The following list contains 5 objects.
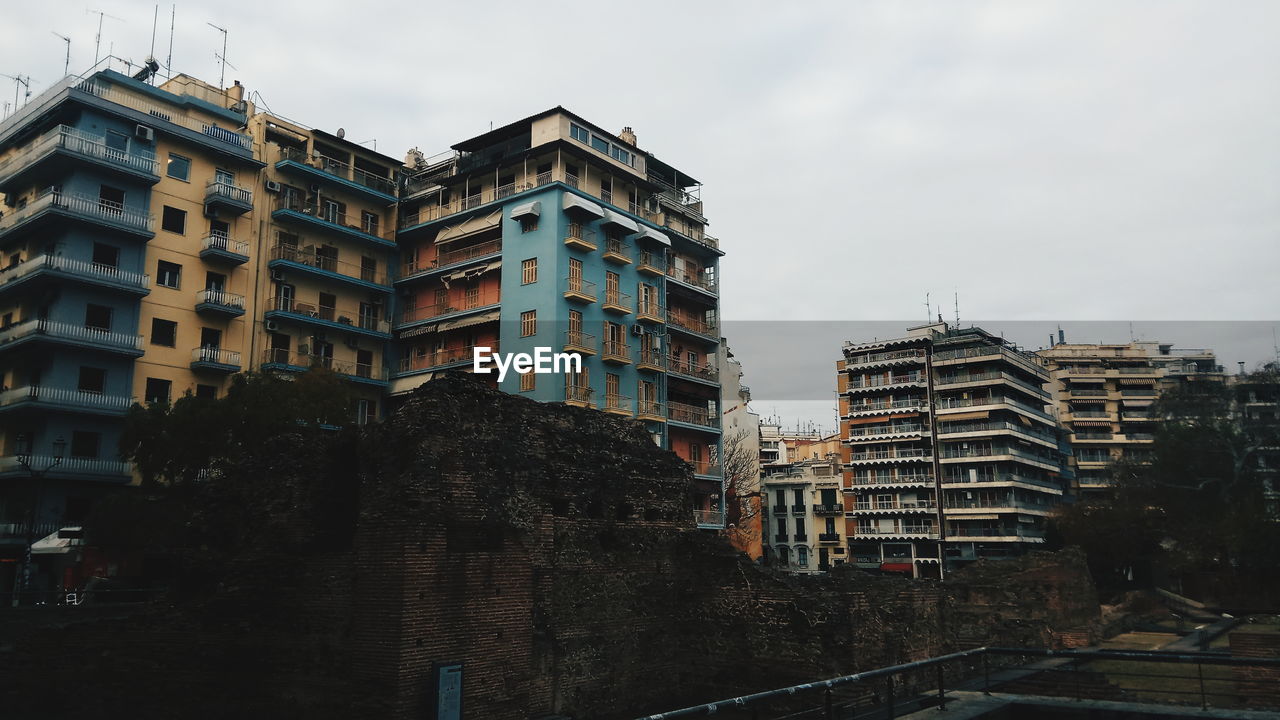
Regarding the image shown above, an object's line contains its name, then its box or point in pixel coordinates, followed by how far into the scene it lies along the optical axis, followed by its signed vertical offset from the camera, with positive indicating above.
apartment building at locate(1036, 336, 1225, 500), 72.19 +8.59
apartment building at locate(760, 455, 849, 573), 65.25 -1.05
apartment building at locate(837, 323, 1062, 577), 56.88 +3.23
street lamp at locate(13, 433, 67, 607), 25.77 +1.18
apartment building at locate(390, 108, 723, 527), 37.25 +10.58
